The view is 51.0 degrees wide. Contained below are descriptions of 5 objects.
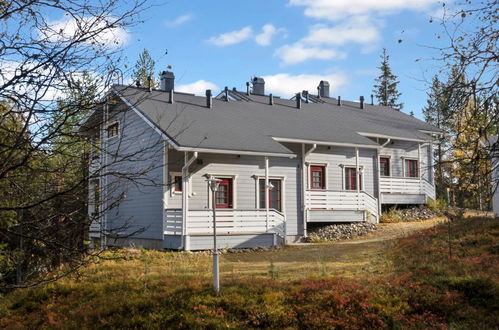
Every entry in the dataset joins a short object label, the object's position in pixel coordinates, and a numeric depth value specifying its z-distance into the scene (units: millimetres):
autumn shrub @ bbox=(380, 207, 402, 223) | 25500
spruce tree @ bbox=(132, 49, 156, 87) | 42859
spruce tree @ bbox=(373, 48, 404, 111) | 54062
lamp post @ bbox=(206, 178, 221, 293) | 10538
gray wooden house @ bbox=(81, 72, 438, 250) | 19328
